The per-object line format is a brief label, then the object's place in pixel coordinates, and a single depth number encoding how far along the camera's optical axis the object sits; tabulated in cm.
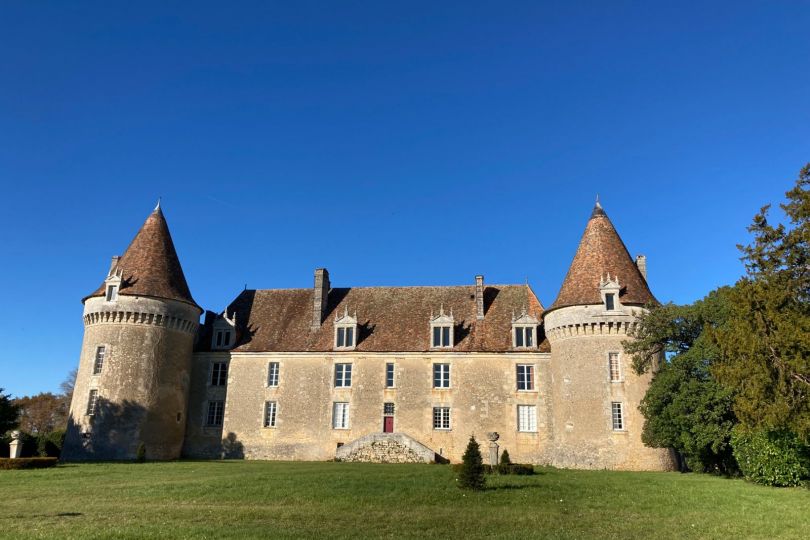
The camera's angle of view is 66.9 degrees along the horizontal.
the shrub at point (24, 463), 2552
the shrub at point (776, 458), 2216
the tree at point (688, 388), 2538
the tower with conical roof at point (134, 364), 3272
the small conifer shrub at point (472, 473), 1842
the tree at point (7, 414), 3356
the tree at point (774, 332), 2012
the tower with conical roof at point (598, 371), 3050
